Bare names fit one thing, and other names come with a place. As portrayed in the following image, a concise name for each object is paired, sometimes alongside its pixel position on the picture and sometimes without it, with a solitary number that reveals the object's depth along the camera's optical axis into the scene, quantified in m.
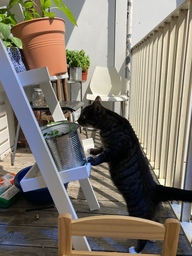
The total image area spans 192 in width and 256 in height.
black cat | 0.97
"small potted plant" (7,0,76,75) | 0.88
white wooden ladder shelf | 0.77
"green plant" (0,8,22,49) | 0.85
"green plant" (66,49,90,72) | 2.69
